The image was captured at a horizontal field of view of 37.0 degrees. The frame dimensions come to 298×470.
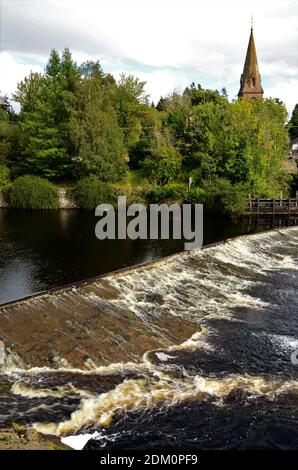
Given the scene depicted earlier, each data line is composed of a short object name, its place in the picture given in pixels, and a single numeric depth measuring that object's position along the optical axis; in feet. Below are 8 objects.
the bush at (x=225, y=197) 138.92
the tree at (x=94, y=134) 156.35
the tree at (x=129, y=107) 199.41
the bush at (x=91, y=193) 153.69
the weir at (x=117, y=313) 44.02
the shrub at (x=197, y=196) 149.07
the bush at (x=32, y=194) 153.07
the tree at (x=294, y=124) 309.47
